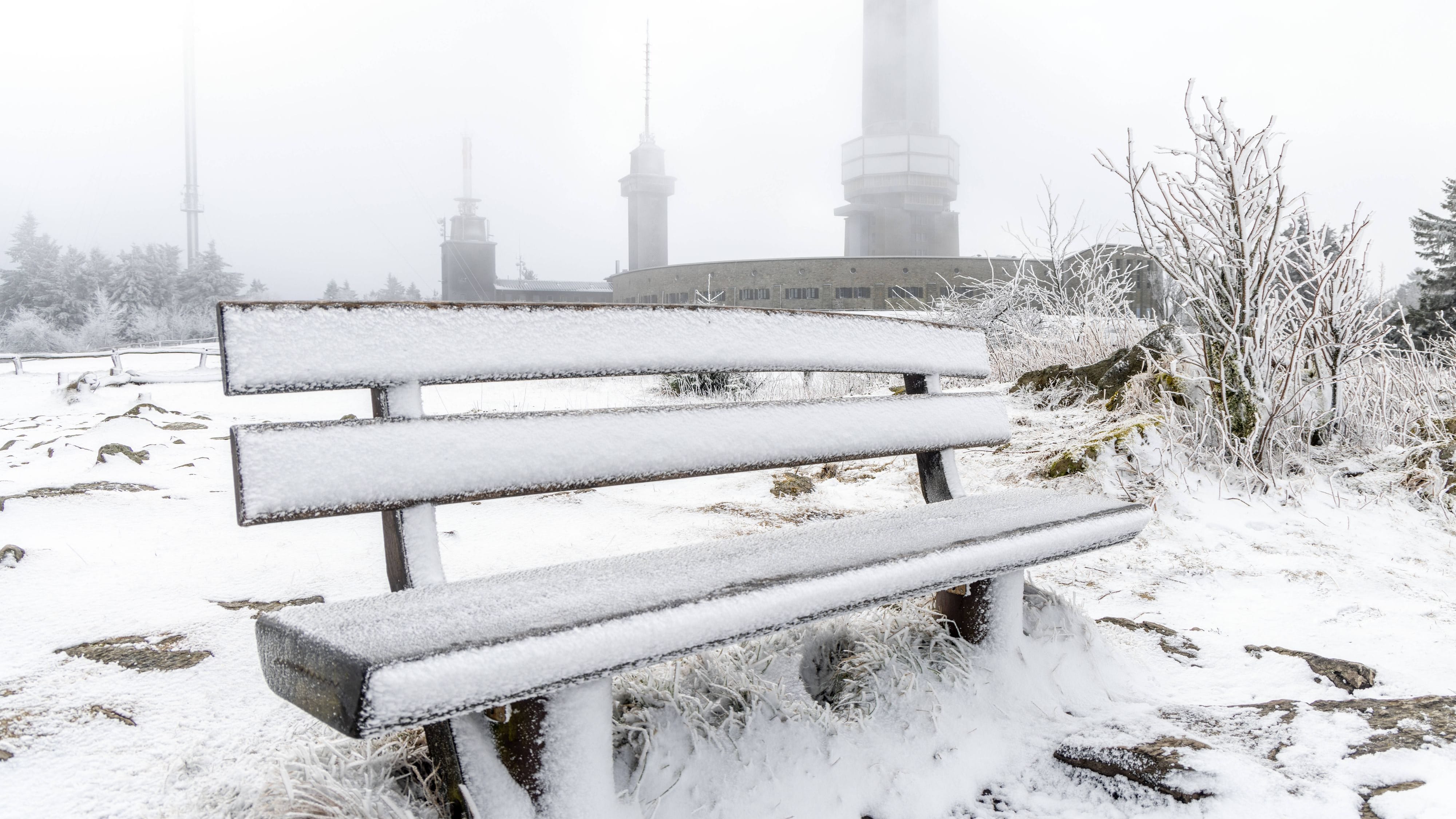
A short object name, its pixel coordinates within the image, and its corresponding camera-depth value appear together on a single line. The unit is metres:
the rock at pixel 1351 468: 3.63
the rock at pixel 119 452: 3.95
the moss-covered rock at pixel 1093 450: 3.60
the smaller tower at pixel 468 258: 72.88
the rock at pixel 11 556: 2.33
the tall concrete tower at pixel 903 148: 65.25
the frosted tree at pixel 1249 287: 3.35
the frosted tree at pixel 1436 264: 23.98
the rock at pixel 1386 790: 1.17
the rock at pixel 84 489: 3.17
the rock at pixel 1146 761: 1.27
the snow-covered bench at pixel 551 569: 0.79
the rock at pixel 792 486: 3.83
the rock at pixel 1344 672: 1.62
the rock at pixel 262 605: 2.10
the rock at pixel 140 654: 1.68
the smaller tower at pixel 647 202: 84.69
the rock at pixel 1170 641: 1.93
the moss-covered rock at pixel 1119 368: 4.84
